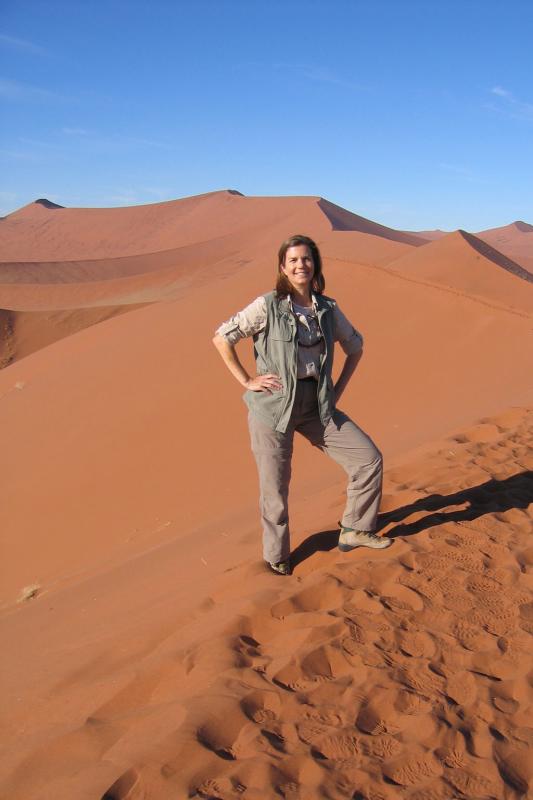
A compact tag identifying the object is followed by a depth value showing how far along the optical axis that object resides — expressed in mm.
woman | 3412
